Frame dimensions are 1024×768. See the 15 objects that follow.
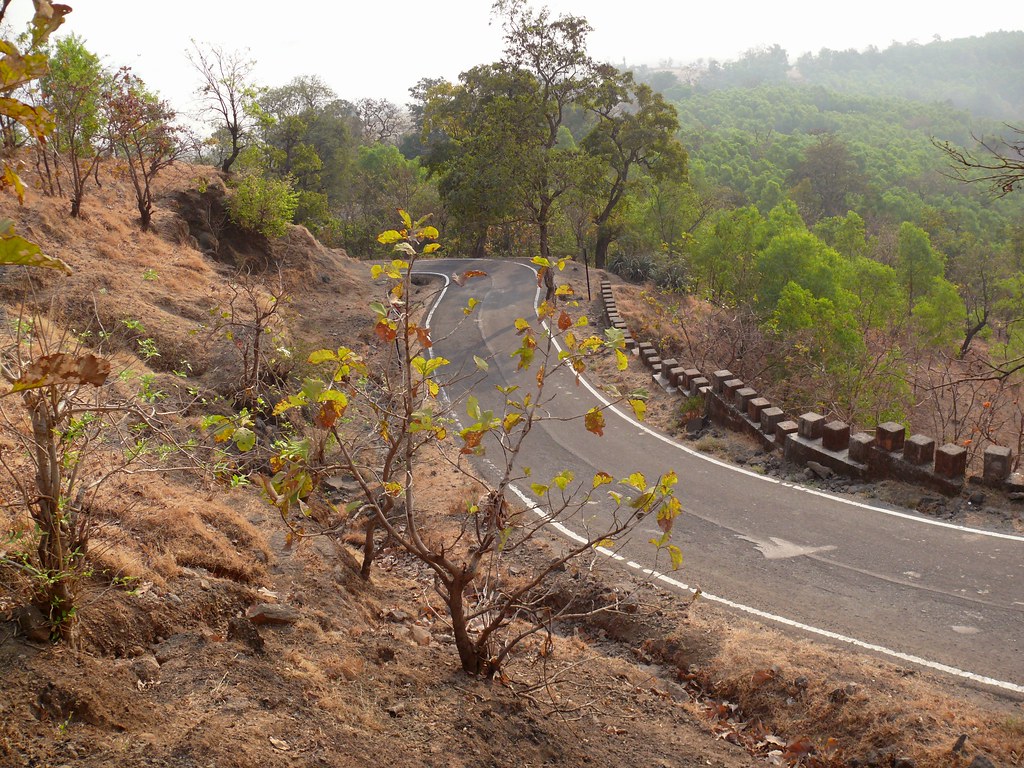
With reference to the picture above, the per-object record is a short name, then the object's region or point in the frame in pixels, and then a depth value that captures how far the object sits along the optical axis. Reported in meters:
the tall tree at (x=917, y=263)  35.84
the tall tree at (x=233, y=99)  24.62
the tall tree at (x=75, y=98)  18.05
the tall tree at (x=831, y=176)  68.56
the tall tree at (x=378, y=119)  74.32
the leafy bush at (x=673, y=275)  30.61
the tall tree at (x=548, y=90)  28.53
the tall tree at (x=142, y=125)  18.88
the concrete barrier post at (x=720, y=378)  14.35
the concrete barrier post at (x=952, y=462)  10.05
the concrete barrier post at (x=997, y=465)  9.83
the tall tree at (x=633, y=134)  29.33
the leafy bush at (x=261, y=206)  22.20
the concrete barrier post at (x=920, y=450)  10.41
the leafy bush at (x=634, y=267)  32.41
